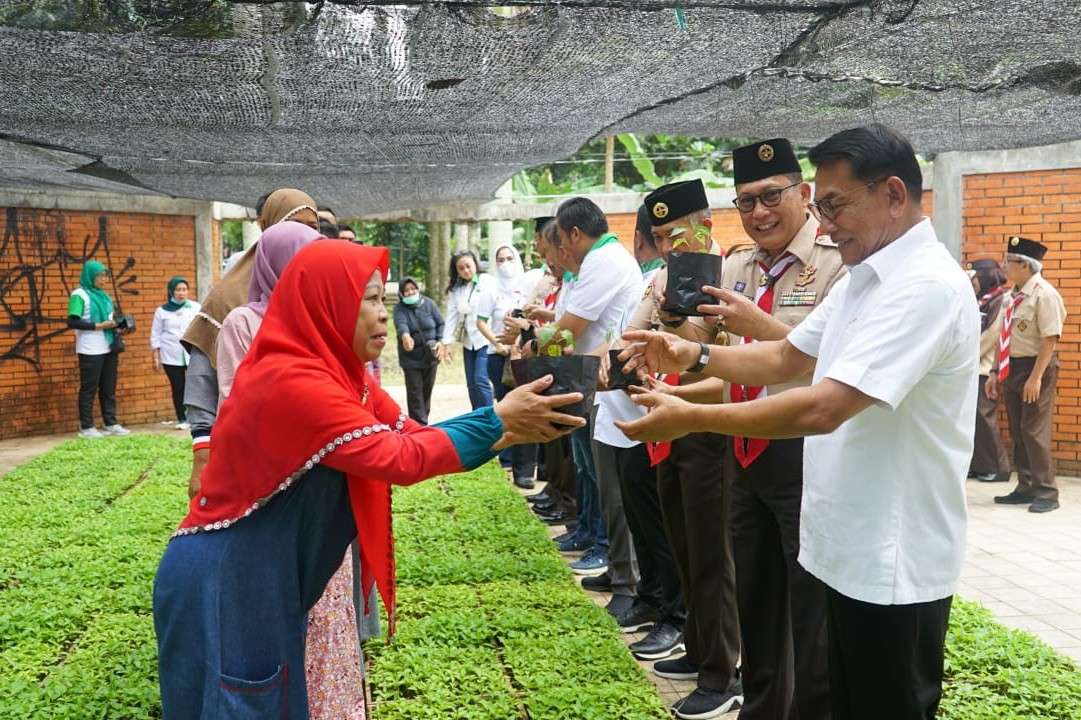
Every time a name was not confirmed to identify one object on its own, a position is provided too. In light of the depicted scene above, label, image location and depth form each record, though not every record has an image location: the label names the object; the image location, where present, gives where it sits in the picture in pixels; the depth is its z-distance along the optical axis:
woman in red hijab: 2.42
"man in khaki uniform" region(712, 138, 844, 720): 3.20
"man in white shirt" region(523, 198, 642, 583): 5.32
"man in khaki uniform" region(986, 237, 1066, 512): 8.05
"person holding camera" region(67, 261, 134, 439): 11.95
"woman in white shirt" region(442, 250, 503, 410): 10.44
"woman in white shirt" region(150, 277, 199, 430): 12.32
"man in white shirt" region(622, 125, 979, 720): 2.31
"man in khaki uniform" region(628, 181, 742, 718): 4.07
